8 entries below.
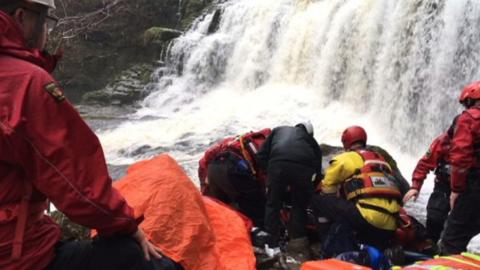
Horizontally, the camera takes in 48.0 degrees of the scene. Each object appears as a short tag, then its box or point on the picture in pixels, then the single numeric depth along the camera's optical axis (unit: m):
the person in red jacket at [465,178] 3.76
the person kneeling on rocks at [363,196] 4.18
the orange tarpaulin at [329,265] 3.13
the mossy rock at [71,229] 4.27
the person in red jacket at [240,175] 5.06
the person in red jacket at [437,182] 4.45
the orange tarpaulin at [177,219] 3.29
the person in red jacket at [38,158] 1.56
